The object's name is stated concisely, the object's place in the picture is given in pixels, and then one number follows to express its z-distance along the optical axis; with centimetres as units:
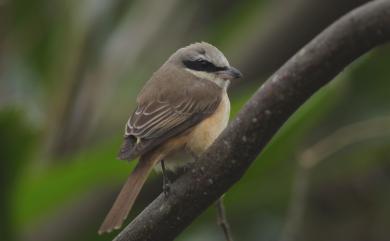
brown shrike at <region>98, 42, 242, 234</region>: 632
